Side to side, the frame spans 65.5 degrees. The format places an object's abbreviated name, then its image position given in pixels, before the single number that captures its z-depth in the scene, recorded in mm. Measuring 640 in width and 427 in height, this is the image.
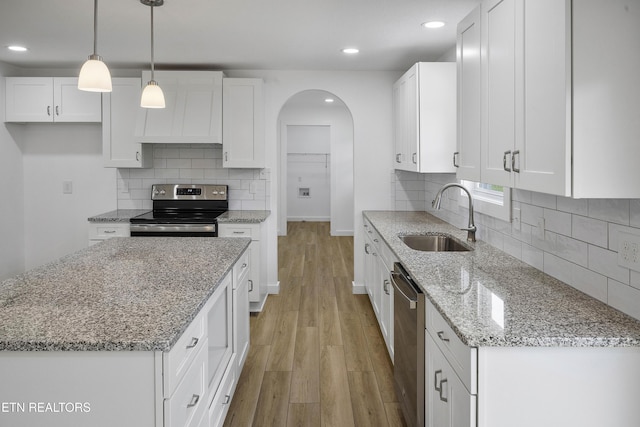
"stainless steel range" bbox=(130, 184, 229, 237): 4973
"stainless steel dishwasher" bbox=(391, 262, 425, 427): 2131
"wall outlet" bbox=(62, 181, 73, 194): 5062
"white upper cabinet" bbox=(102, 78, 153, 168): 4633
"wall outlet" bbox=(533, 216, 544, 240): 2357
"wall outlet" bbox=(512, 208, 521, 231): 2639
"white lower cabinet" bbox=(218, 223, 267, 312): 4434
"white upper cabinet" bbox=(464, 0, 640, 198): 1493
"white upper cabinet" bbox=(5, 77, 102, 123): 4652
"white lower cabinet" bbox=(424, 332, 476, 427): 1549
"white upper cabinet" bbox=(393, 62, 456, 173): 3756
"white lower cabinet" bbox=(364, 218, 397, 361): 3274
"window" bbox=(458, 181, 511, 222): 2769
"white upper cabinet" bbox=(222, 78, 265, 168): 4664
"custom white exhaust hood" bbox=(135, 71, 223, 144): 4566
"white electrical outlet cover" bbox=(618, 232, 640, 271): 1619
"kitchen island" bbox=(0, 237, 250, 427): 1431
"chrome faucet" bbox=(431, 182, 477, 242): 3191
